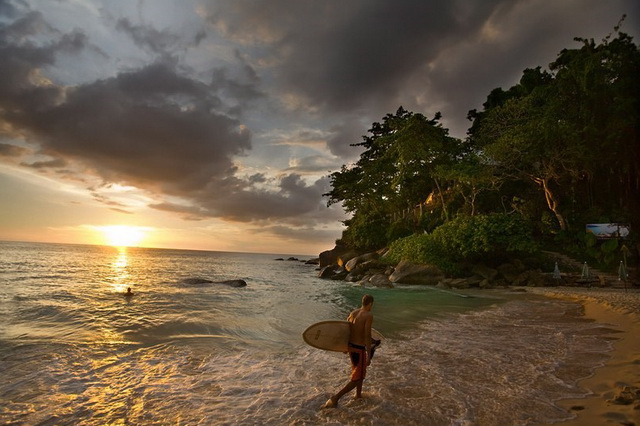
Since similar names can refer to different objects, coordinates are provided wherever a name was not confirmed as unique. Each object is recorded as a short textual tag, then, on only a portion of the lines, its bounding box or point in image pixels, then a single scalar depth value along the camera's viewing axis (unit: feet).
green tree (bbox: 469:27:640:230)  91.09
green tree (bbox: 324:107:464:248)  111.86
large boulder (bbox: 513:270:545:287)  79.71
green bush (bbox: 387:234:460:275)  92.73
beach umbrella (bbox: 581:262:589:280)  73.77
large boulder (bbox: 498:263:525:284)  85.61
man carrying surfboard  19.30
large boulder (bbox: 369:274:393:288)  87.68
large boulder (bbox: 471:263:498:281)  87.15
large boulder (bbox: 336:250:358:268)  141.79
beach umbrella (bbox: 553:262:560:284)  74.89
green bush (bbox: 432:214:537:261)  83.51
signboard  90.74
